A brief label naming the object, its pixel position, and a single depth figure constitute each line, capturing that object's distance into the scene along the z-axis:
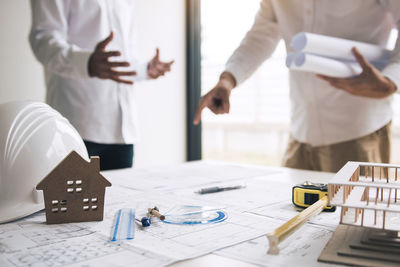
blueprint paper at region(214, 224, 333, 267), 0.48
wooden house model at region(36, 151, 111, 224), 0.65
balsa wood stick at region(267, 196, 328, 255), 0.48
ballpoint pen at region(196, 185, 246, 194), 0.90
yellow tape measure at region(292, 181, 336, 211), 0.72
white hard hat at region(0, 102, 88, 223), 0.69
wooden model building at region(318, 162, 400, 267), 0.46
